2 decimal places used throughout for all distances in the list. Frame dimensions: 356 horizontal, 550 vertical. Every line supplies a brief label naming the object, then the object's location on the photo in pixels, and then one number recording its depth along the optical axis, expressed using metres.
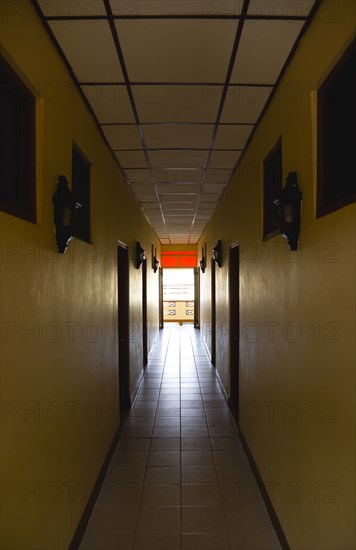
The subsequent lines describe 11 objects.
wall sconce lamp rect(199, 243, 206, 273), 8.94
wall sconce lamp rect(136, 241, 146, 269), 5.74
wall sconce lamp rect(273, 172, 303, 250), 2.05
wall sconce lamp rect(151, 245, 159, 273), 8.98
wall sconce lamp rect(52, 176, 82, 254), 2.01
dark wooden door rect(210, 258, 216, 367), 7.01
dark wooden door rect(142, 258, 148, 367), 7.15
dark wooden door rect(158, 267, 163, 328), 11.96
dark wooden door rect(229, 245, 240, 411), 4.84
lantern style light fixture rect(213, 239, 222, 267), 5.75
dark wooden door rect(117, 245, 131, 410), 4.81
